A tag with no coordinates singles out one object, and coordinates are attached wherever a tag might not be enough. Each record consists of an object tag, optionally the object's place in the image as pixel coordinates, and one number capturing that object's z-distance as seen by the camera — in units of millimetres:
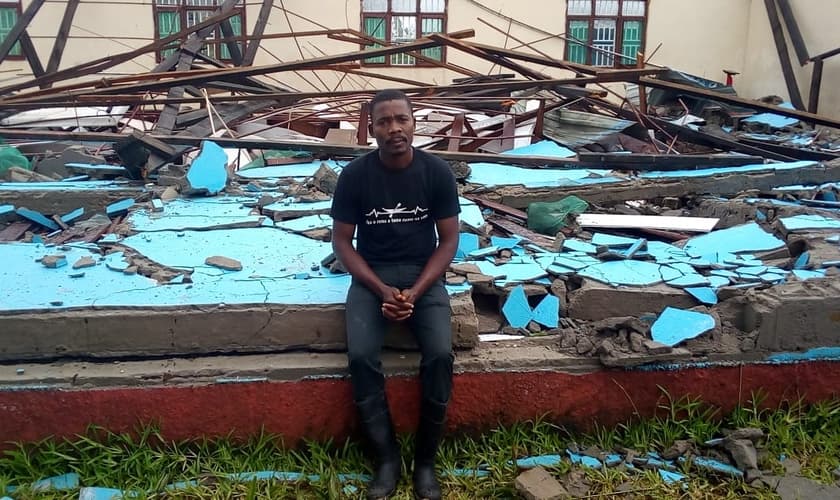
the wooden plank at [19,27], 8383
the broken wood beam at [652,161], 6242
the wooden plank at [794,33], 12112
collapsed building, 3203
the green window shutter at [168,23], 13305
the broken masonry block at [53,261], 3670
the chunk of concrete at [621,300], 3596
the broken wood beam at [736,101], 6387
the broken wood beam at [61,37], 8758
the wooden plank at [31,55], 8906
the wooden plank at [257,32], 9453
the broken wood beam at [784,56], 11826
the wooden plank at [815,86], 11141
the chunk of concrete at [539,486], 2967
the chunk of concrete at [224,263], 3674
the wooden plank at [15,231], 4793
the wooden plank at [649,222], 4766
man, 3053
